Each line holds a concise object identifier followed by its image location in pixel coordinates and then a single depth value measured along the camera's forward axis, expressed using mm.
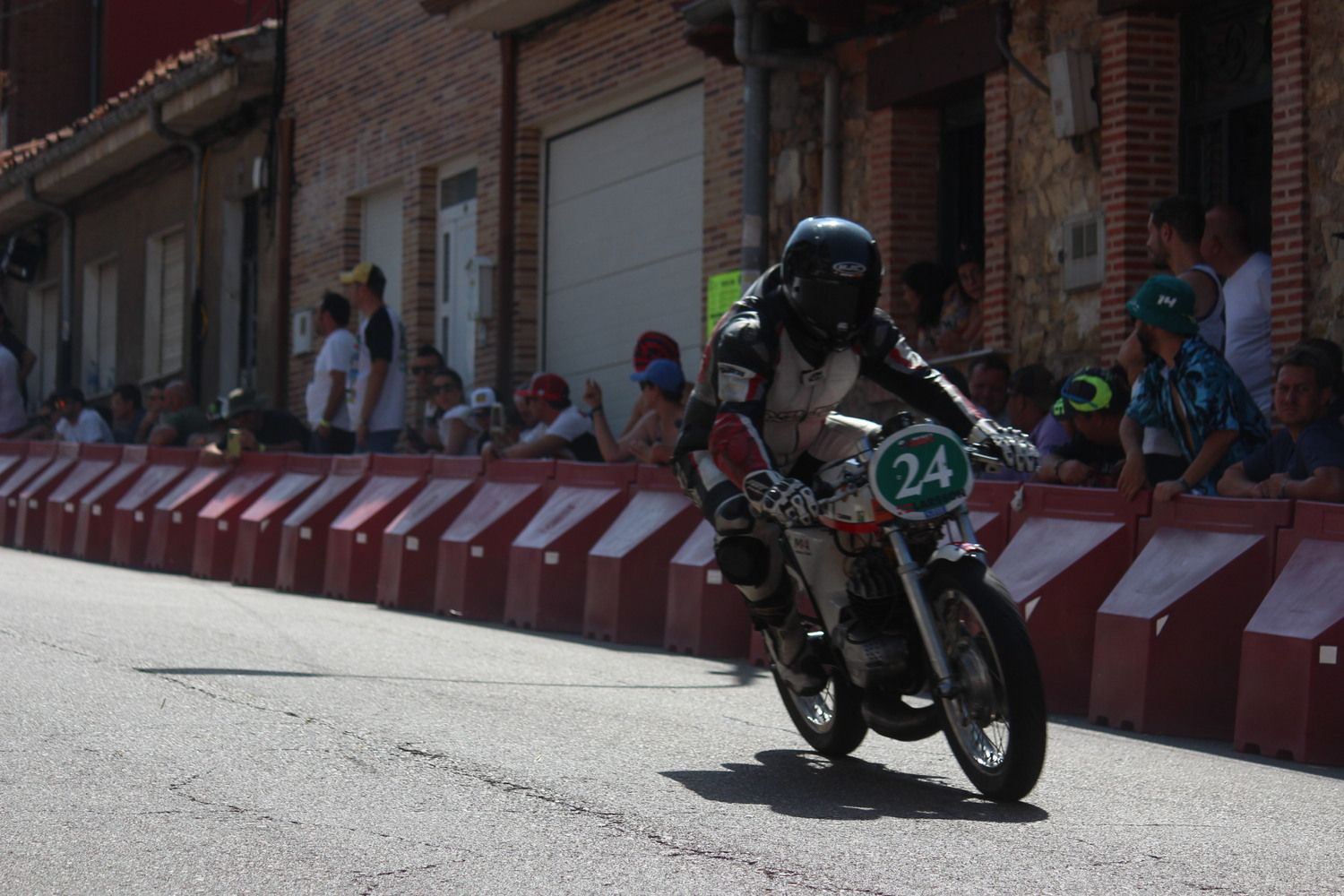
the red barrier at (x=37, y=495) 21016
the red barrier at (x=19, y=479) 21734
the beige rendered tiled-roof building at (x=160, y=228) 27031
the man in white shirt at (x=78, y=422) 23859
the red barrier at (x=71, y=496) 20172
